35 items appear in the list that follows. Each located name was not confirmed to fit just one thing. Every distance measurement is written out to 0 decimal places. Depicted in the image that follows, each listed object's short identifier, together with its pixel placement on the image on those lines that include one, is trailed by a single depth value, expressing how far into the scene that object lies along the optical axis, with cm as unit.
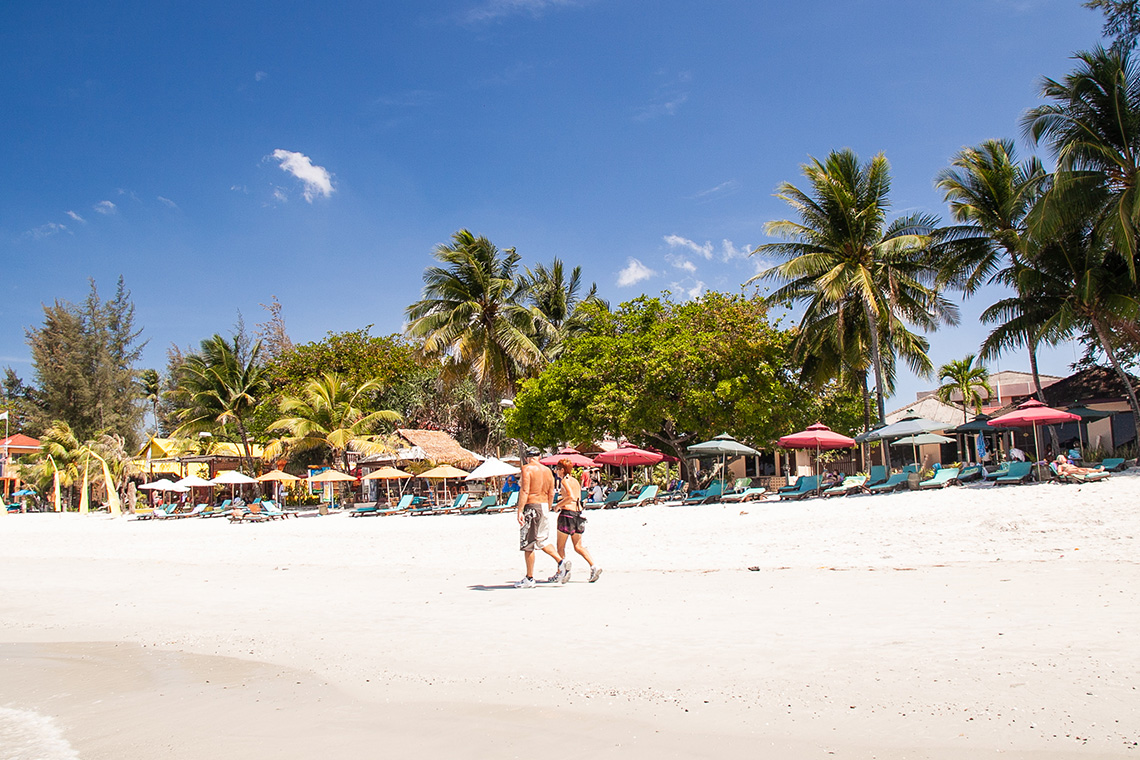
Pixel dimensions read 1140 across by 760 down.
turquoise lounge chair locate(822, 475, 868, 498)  1831
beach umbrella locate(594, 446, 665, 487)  2272
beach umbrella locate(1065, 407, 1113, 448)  2003
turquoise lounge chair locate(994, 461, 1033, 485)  1597
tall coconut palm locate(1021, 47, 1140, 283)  1636
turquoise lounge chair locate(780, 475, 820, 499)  1897
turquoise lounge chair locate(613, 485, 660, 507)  2094
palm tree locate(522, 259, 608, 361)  3284
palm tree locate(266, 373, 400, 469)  2719
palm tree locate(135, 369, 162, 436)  5984
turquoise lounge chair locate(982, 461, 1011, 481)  1639
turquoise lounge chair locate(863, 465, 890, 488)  1800
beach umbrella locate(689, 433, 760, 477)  2061
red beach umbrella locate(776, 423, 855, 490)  1998
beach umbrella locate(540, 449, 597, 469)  2306
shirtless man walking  800
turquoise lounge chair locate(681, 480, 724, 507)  2020
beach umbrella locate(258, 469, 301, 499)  2699
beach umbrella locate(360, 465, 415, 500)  2509
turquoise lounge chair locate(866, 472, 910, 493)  1784
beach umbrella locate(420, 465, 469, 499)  2470
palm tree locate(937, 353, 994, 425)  3794
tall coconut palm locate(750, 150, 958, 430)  2173
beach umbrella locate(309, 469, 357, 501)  2600
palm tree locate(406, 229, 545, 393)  2750
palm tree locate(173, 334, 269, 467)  3189
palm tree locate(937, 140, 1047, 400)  2019
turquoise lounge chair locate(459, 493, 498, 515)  2259
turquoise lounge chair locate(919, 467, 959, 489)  1750
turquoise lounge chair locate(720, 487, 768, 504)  1995
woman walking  820
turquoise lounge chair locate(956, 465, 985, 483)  1748
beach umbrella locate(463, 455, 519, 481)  2345
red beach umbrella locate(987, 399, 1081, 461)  1706
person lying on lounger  1520
